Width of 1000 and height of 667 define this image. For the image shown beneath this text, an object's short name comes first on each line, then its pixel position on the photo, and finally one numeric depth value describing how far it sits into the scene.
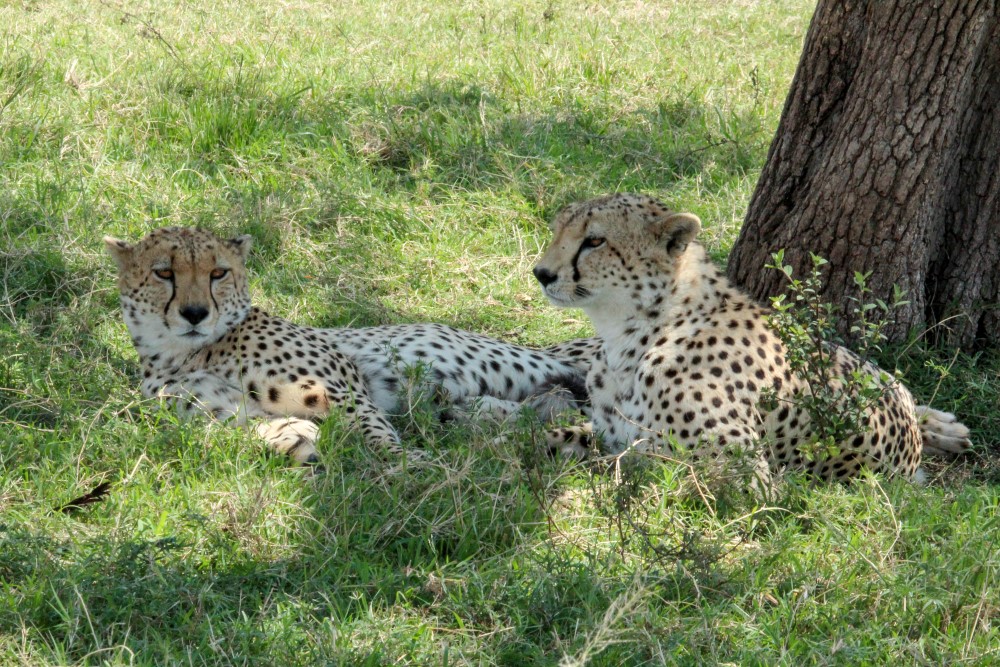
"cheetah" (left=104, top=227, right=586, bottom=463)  8.43
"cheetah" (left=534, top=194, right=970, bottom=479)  7.54
